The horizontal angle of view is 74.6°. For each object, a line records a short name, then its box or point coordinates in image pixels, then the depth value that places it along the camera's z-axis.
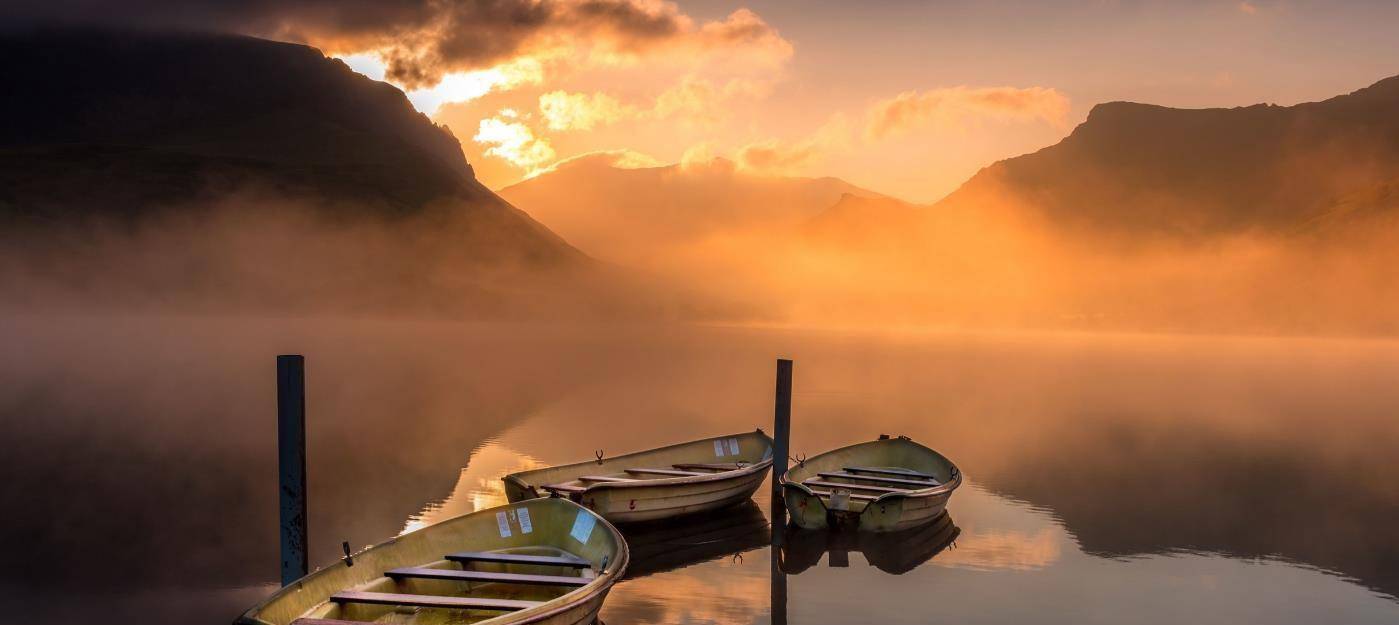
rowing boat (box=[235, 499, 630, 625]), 11.25
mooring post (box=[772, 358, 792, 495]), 22.67
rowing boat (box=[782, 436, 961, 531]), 19.52
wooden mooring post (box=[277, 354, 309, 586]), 14.38
